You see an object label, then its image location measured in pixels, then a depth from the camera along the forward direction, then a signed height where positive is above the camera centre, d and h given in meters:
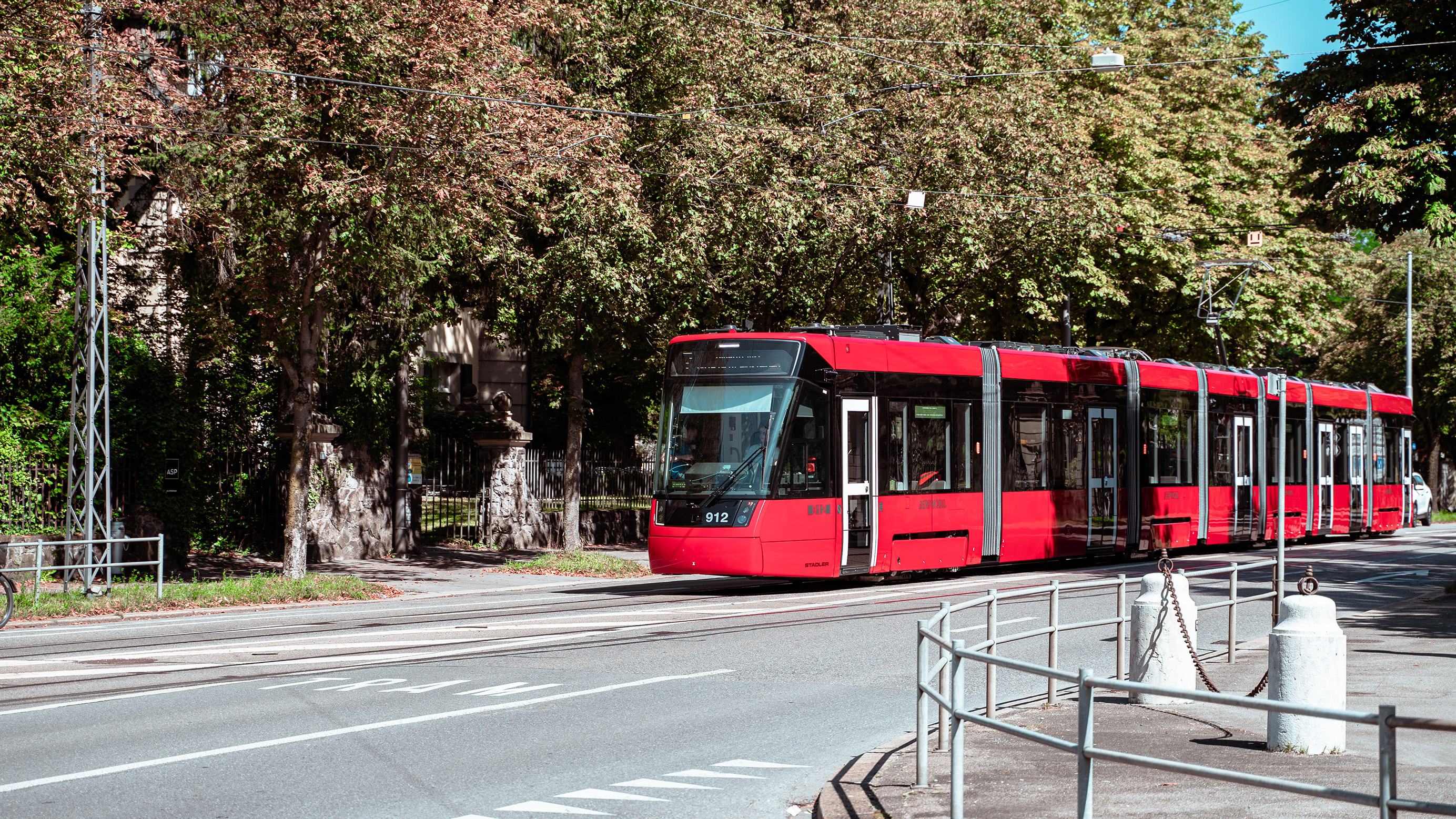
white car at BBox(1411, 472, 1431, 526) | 47.25 -0.86
